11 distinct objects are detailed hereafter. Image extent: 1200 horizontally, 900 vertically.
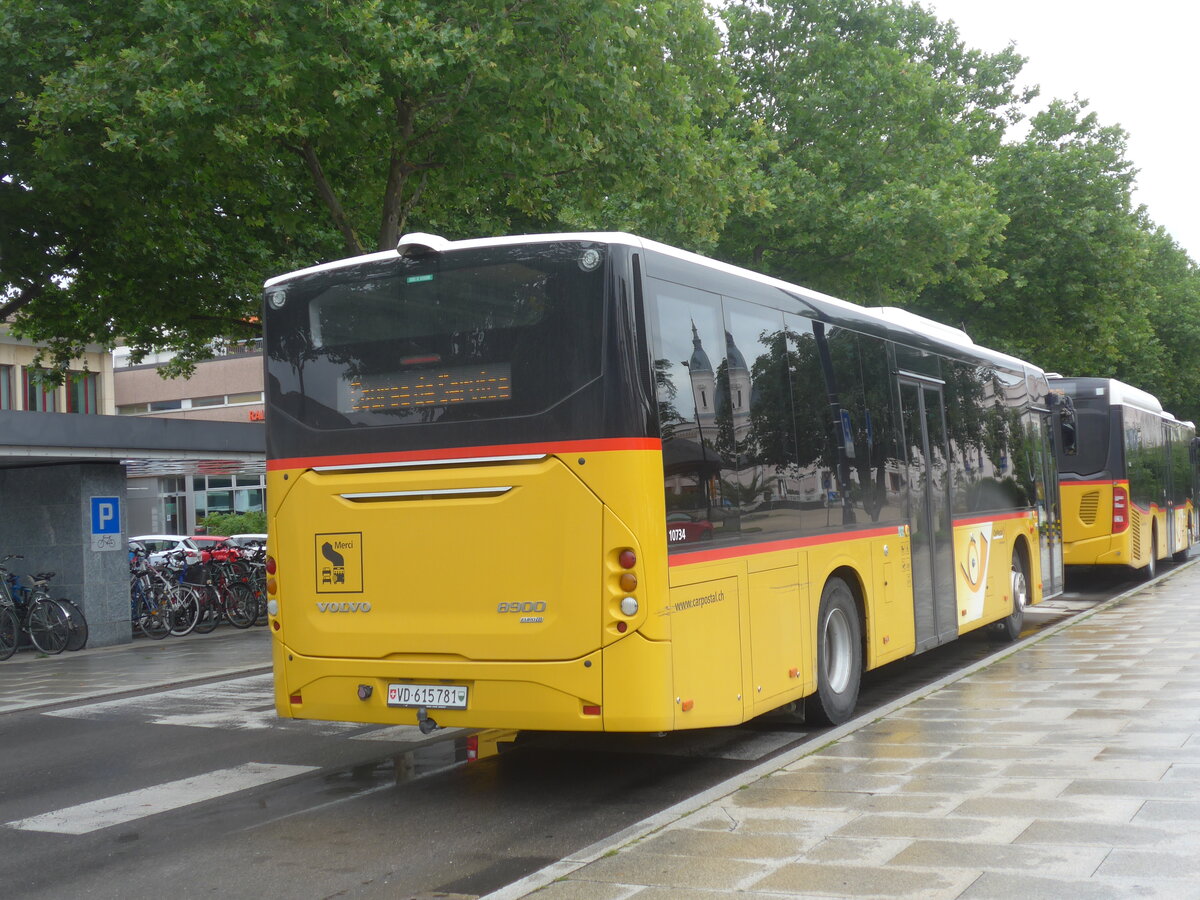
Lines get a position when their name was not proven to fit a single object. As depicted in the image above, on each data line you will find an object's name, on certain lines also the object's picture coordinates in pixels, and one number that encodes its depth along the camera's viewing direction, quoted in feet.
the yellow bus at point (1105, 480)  65.21
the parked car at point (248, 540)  89.41
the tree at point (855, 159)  73.15
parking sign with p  58.70
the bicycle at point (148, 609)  62.03
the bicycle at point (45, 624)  55.72
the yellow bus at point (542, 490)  22.16
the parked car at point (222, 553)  70.41
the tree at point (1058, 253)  93.97
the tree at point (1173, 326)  153.07
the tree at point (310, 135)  42.06
